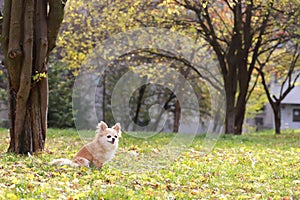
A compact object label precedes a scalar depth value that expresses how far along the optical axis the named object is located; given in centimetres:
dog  681
